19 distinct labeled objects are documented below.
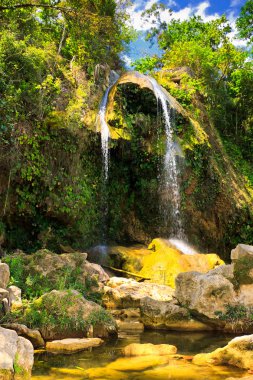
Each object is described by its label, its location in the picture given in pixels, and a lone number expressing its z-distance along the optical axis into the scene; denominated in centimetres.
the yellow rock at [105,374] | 481
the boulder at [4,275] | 655
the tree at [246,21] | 1895
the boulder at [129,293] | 925
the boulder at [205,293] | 776
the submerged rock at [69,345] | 595
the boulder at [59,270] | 816
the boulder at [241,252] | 827
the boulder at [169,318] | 782
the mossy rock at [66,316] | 637
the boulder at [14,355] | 377
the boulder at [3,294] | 624
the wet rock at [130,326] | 763
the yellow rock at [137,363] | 522
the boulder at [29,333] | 593
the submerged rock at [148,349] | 588
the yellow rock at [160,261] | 1163
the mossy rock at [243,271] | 811
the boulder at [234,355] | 530
